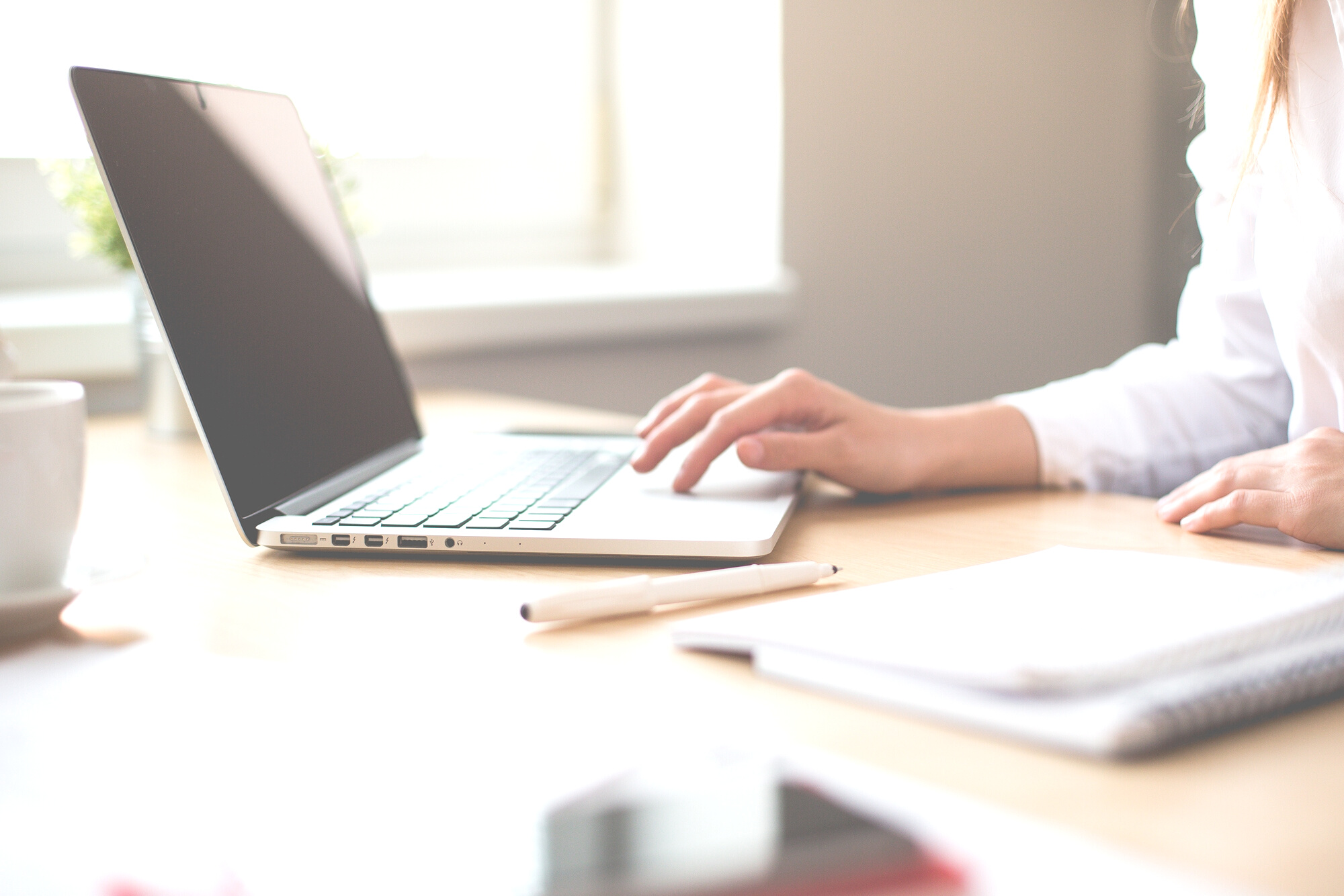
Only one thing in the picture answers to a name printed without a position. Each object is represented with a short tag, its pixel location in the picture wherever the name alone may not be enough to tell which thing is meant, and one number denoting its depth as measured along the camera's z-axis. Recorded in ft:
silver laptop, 2.07
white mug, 1.72
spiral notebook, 1.20
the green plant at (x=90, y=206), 3.63
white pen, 1.66
